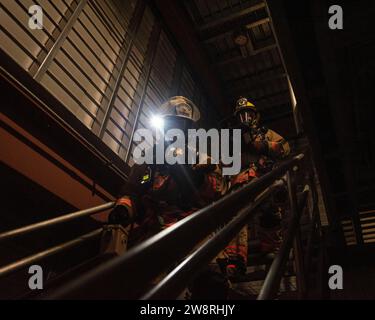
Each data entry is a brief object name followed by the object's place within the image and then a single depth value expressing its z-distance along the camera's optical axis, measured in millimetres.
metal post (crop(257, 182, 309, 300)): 1587
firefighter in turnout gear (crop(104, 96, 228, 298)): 3436
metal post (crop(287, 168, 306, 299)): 2301
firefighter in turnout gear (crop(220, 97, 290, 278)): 4114
